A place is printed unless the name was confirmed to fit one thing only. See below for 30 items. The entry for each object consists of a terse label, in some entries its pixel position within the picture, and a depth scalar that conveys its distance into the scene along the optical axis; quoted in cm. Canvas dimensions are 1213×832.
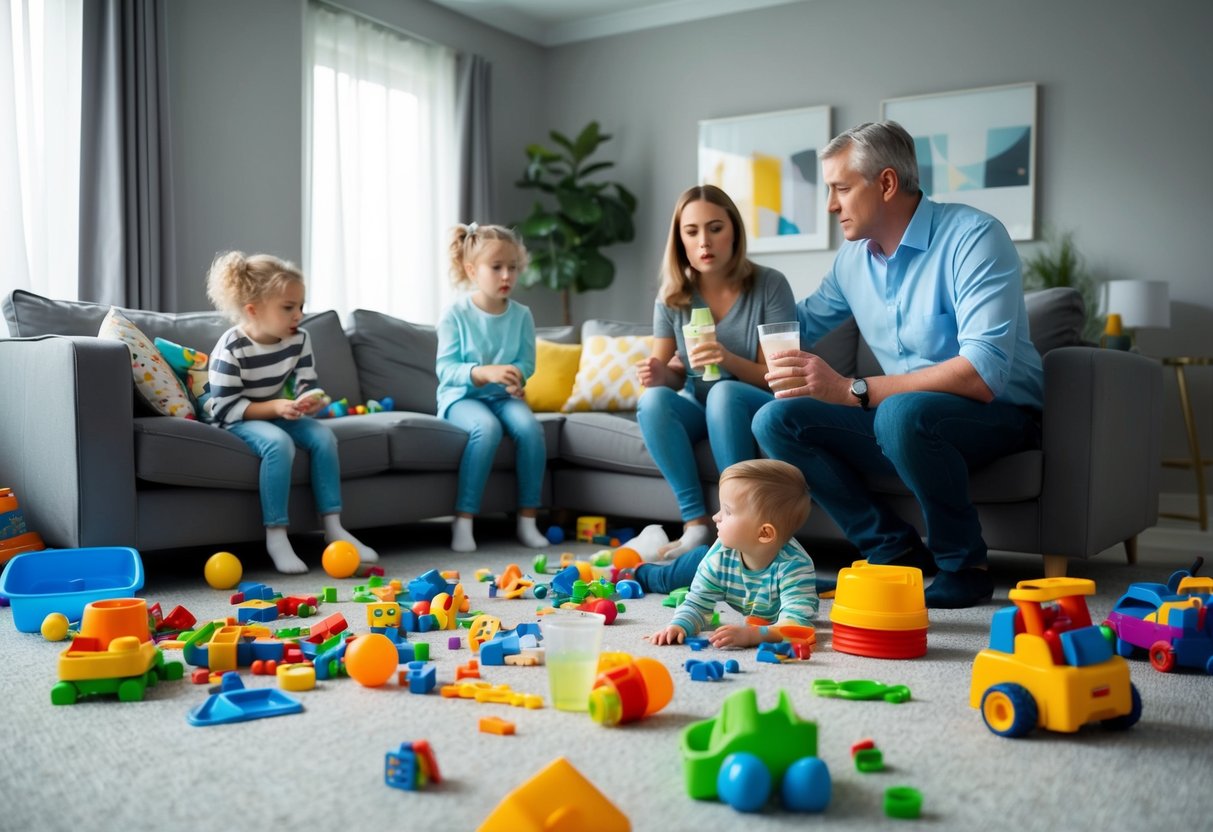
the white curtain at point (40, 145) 390
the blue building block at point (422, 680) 174
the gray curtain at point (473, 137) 593
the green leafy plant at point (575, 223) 593
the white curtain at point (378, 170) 526
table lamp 456
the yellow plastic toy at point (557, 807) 110
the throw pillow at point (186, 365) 318
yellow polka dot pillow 401
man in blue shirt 240
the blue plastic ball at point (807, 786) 122
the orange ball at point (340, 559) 288
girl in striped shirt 303
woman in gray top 306
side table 445
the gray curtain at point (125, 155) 410
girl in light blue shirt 350
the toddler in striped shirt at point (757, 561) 209
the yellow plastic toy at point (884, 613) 197
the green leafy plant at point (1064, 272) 490
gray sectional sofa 263
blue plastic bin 219
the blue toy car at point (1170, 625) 189
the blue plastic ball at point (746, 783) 122
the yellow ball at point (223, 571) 271
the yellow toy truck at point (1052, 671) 149
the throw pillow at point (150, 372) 296
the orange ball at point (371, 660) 176
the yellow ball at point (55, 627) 210
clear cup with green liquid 159
